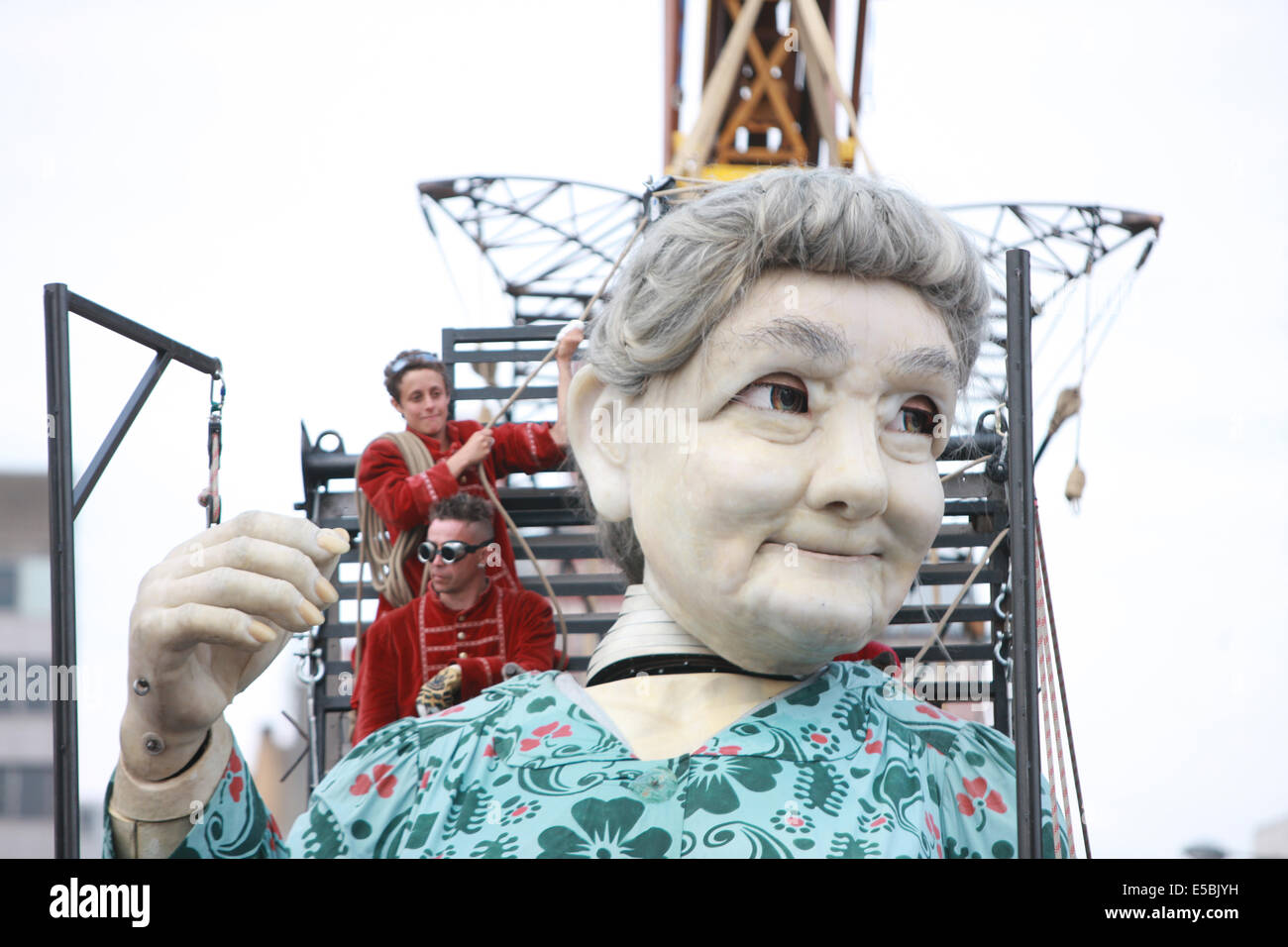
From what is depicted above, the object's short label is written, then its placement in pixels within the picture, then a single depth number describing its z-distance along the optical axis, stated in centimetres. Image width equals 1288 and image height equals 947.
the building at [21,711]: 1438
